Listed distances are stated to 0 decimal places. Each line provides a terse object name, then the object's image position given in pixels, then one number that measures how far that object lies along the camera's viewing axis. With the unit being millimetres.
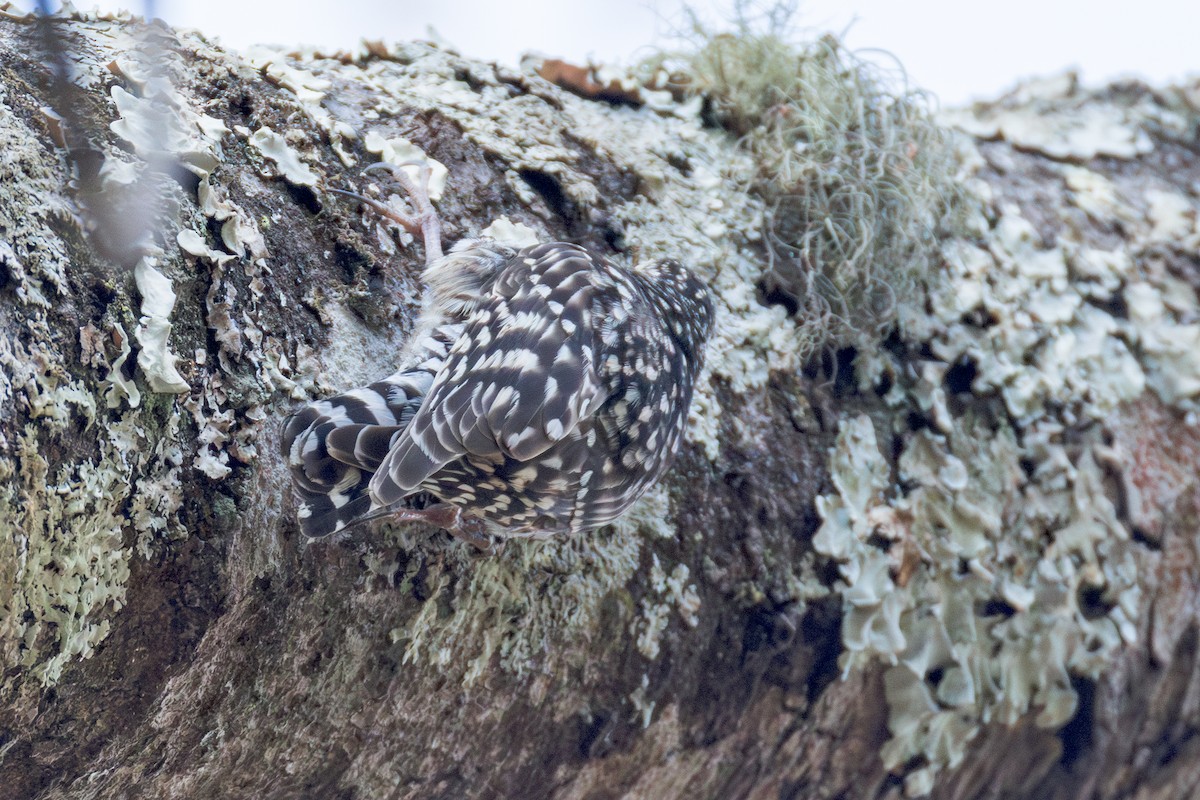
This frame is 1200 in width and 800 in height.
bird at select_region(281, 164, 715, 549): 3270
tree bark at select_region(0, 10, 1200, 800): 3255
